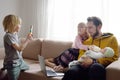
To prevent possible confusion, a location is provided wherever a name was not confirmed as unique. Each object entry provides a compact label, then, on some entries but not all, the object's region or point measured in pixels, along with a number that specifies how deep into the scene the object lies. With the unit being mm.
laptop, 2604
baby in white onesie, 2400
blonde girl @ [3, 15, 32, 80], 2529
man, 2254
